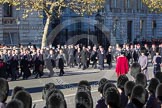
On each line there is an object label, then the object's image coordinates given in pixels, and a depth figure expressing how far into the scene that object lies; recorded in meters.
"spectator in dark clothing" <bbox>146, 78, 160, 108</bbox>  11.34
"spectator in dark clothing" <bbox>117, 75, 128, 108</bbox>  11.61
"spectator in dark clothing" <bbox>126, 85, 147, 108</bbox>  11.29
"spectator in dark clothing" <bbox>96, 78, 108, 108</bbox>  10.76
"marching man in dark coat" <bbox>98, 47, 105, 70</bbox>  30.72
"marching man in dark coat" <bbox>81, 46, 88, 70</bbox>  31.12
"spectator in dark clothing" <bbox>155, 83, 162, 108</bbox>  11.99
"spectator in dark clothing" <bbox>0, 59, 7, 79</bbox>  23.58
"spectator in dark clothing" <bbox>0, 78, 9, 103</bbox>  11.84
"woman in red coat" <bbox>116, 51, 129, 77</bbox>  19.58
